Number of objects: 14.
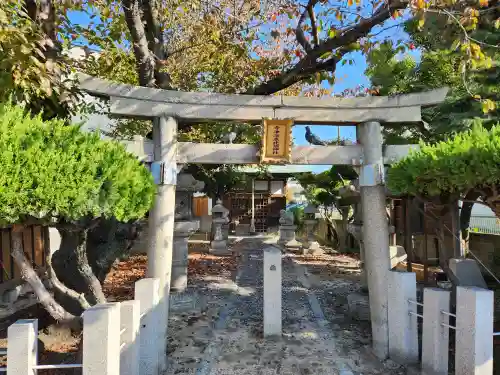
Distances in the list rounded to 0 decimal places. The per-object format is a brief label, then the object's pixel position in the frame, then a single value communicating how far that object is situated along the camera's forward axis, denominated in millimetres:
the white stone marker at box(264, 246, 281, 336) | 5711
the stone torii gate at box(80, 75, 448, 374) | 4988
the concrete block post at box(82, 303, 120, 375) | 2939
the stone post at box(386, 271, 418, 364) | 4840
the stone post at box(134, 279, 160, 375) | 4266
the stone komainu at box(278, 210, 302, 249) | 17047
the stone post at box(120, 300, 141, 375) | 3592
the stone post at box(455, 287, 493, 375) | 3447
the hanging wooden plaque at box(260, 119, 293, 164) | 5148
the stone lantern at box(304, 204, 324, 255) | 15146
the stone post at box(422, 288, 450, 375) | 4109
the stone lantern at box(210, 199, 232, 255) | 14773
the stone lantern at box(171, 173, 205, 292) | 8508
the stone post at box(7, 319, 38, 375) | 2801
